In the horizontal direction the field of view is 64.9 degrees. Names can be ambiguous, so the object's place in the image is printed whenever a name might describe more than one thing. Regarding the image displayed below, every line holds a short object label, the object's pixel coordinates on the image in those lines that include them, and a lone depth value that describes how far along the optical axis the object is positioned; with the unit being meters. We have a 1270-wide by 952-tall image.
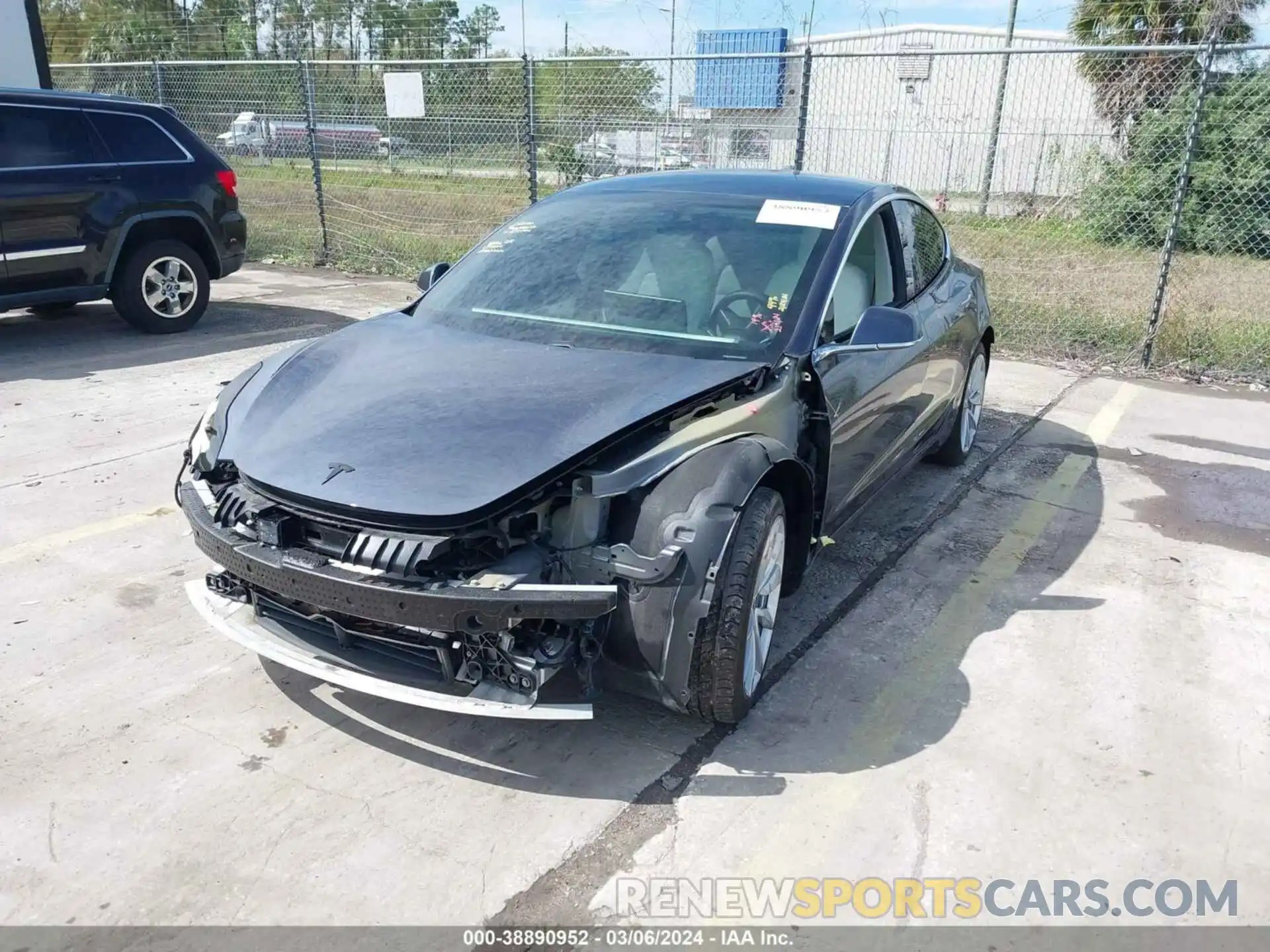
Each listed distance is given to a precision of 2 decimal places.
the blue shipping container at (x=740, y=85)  11.74
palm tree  14.94
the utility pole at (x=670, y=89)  10.07
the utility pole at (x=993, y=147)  10.53
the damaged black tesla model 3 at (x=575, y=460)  2.67
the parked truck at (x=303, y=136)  12.75
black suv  7.45
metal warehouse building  10.11
